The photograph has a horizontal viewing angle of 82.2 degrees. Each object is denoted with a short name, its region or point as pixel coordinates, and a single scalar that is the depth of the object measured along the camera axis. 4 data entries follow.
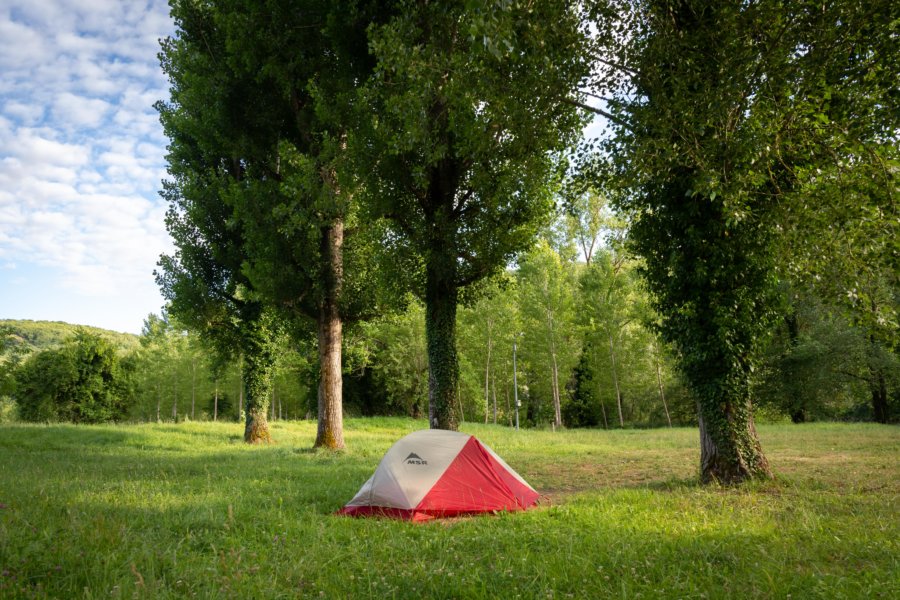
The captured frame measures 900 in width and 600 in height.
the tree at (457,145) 9.65
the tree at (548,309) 37.56
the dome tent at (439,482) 7.43
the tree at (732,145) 7.59
